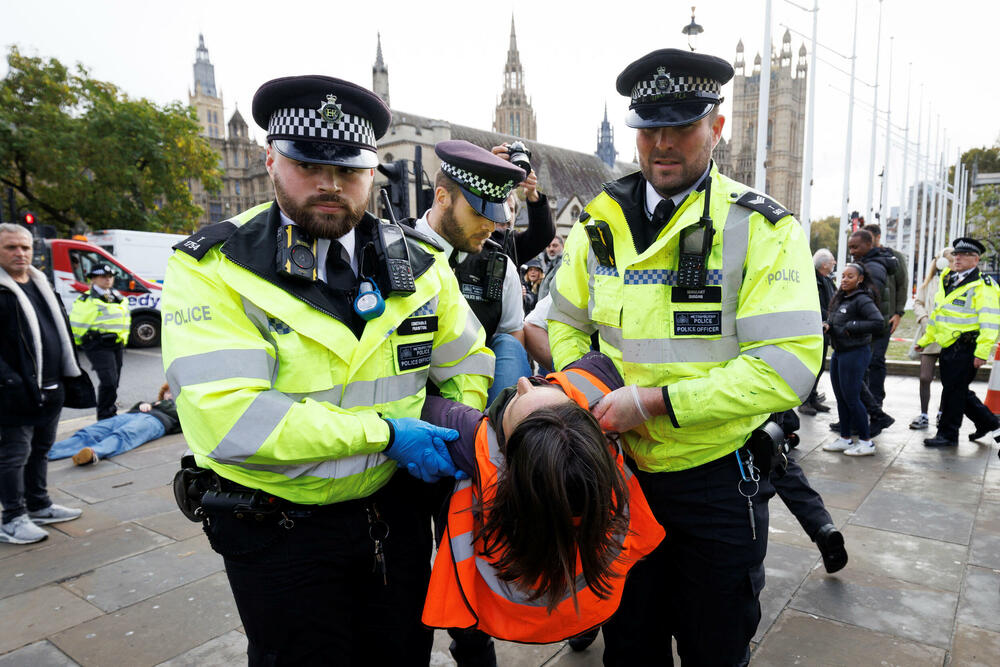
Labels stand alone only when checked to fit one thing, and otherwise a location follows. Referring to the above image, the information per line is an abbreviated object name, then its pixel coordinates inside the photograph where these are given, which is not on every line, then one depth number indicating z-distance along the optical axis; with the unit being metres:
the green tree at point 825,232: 67.62
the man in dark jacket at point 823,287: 6.69
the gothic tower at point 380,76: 60.66
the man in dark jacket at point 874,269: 6.32
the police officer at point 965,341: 6.14
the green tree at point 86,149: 22.91
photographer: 3.19
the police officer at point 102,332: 7.39
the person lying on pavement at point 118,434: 6.05
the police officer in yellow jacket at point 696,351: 1.82
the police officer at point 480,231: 2.74
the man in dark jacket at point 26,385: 4.16
